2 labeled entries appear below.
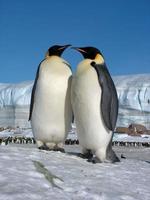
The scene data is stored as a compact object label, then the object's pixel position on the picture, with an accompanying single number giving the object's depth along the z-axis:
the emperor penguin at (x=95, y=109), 5.86
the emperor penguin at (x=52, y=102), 6.18
